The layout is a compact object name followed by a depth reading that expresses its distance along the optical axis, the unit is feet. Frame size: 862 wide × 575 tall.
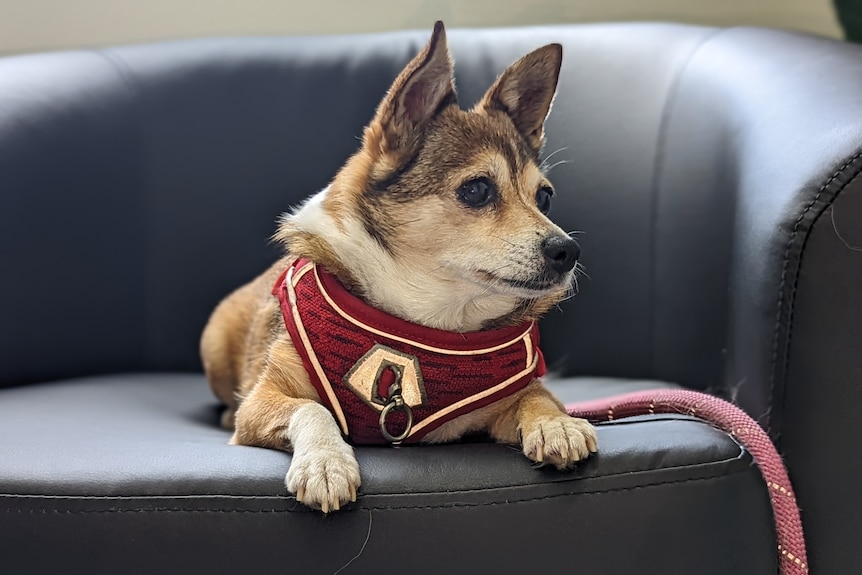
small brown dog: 4.33
